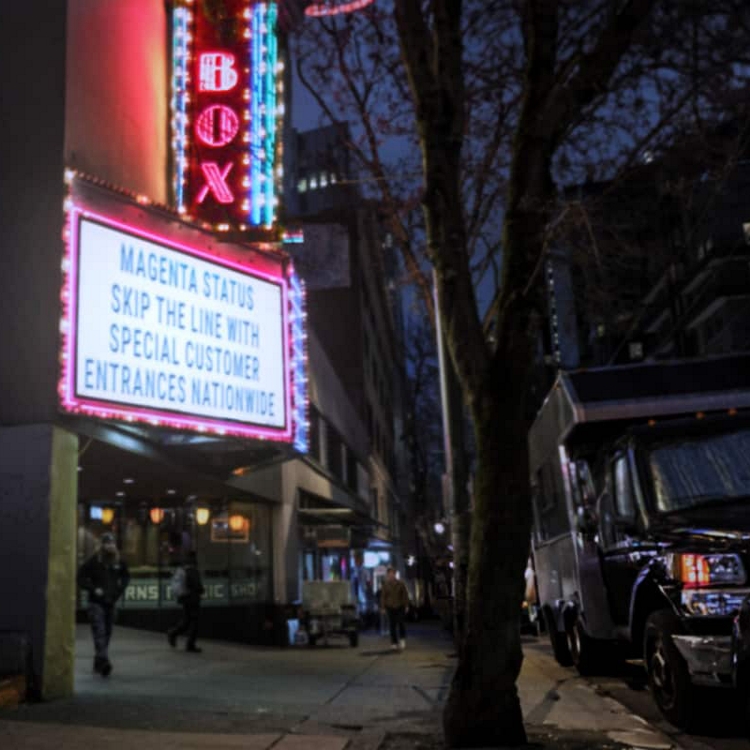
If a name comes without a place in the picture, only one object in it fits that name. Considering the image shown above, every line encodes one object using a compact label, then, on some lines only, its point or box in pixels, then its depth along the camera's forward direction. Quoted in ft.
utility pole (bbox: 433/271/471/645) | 34.55
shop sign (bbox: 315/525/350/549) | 81.82
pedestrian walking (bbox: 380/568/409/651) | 64.34
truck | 23.62
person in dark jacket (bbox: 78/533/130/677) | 40.57
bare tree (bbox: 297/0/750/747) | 23.15
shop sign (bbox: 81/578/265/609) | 65.92
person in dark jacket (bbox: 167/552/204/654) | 54.39
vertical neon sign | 44.57
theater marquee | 35.47
